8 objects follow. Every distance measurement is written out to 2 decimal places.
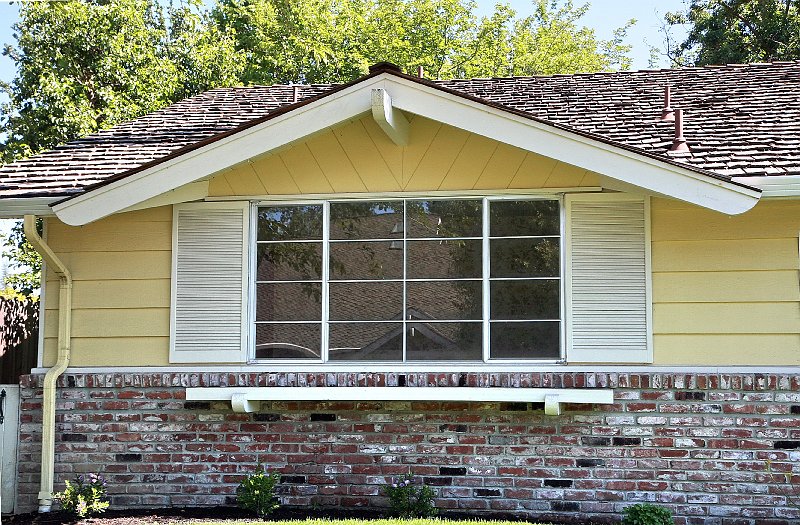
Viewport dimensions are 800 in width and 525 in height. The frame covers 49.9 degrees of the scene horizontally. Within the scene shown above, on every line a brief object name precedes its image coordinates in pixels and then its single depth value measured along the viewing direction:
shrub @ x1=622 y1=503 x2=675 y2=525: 6.29
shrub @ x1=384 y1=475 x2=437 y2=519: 6.88
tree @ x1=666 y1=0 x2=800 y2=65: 21.08
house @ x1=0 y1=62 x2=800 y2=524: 6.82
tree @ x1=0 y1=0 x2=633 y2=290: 16.47
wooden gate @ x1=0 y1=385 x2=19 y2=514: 7.67
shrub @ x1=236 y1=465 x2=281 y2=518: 6.96
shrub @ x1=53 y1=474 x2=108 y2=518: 7.16
